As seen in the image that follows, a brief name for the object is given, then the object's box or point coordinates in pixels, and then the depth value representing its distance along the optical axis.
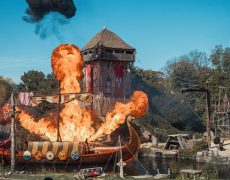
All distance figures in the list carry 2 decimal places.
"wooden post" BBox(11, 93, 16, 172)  30.14
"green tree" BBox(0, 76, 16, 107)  81.32
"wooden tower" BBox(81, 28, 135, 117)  62.16
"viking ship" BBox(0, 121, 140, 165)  35.38
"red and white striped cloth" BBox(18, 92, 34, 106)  52.87
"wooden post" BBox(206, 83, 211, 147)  48.13
